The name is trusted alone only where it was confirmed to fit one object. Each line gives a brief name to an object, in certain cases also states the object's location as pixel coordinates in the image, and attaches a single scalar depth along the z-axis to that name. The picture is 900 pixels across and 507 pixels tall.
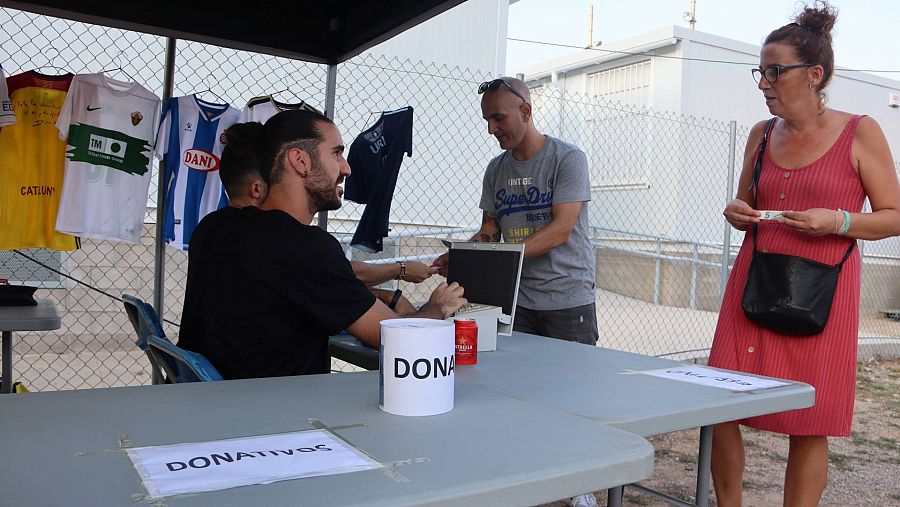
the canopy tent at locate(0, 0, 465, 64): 3.26
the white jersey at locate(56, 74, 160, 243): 3.78
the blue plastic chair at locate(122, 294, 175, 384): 2.12
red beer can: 1.84
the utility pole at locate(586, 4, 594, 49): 18.67
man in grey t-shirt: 2.82
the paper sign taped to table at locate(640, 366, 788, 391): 1.65
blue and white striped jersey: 3.95
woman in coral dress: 1.99
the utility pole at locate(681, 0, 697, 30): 17.02
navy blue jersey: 4.08
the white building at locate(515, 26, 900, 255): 9.87
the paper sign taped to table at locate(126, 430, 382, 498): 0.88
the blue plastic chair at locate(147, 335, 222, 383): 1.53
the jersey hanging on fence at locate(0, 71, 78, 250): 3.75
